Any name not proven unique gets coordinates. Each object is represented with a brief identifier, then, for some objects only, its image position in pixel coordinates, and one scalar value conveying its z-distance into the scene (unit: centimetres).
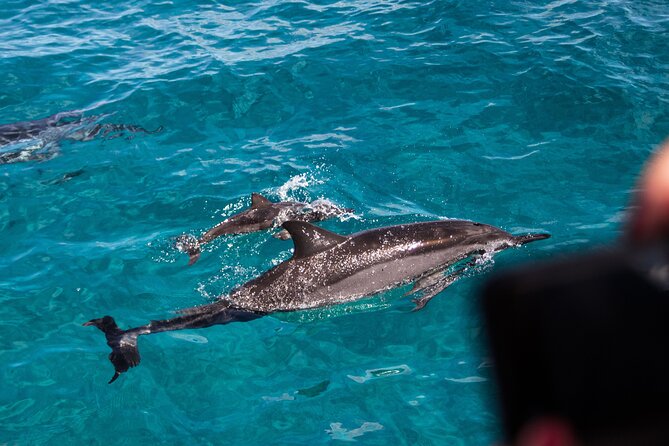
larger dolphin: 818
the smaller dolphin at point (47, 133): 1277
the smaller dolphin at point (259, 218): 1000
